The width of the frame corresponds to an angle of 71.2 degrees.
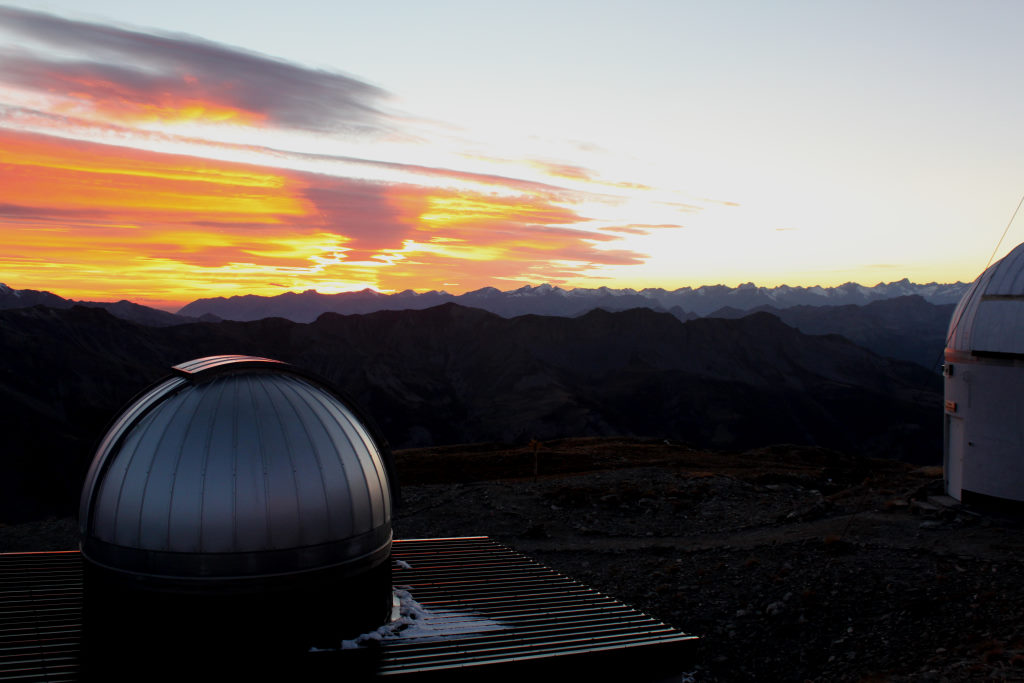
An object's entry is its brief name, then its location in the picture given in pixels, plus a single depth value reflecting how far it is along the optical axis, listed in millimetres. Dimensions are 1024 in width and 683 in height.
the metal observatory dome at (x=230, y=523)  8539
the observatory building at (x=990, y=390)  21531
